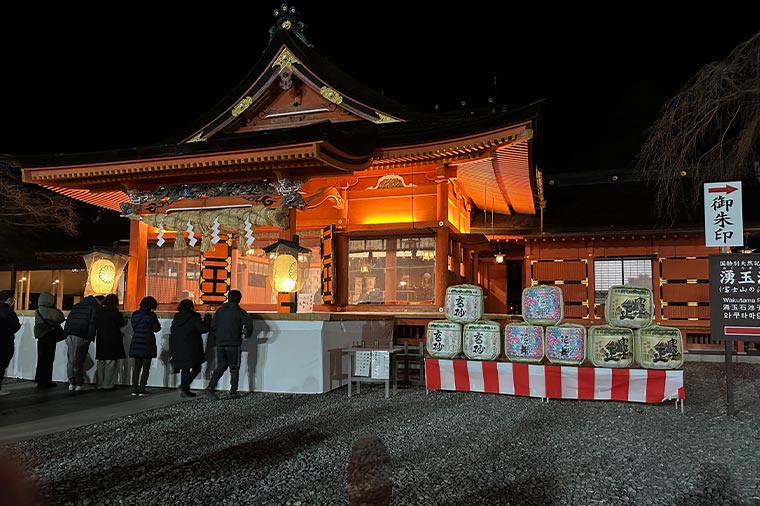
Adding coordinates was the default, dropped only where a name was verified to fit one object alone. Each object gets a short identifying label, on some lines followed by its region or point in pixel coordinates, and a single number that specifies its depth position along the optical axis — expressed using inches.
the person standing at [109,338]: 355.3
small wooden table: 335.9
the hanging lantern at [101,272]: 466.6
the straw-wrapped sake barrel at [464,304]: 345.1
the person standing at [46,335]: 372.8
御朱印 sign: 298.2
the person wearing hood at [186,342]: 331.6
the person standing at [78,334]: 358.3
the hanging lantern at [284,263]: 427.8
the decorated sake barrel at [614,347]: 309.3
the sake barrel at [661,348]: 301.7
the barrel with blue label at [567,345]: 317.1
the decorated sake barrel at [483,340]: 334.3
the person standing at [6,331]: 336.2
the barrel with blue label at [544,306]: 328.8
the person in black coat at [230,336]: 331.0
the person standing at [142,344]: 343.6
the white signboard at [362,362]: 338.0
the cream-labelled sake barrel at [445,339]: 342.3
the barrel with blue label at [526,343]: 325.4
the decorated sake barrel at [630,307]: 313.1
